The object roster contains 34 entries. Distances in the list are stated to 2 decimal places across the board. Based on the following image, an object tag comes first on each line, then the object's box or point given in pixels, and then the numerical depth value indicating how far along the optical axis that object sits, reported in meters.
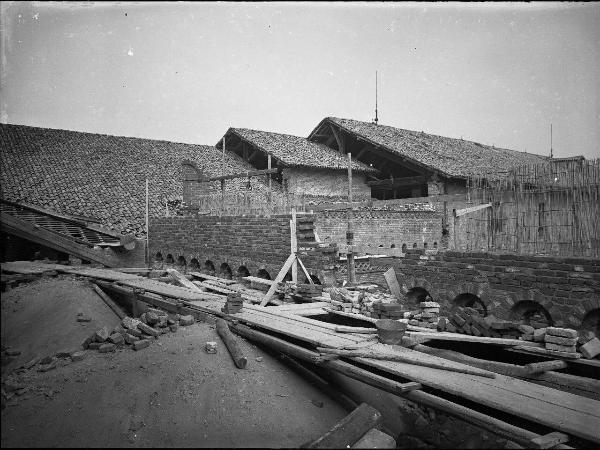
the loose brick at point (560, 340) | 4.77
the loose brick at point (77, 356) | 4.46
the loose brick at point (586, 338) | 4.89
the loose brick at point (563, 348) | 4.77
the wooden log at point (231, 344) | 4.73
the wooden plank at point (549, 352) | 4.71
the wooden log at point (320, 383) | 4.55
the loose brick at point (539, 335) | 5.08
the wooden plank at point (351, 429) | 3.13
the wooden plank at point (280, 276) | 8.73
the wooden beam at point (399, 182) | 20.33
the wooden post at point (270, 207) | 11.65
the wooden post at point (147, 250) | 17.45
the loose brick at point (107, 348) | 4.80
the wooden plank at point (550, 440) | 3.13
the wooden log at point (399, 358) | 4.35
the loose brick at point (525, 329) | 5.27
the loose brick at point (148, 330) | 5.43
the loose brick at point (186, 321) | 6.05
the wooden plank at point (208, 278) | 11.14
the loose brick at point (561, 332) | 4.78
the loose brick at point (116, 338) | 5.03
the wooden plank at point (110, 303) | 7.58
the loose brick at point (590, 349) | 4.65
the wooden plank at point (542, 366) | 4.51
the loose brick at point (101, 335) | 5.05
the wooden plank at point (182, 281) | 9.84
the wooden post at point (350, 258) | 9.35
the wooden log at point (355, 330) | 5.68
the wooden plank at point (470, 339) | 5.14
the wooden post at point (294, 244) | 10.13
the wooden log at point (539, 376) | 4.27
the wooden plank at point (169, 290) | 7.78
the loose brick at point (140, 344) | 4.97
